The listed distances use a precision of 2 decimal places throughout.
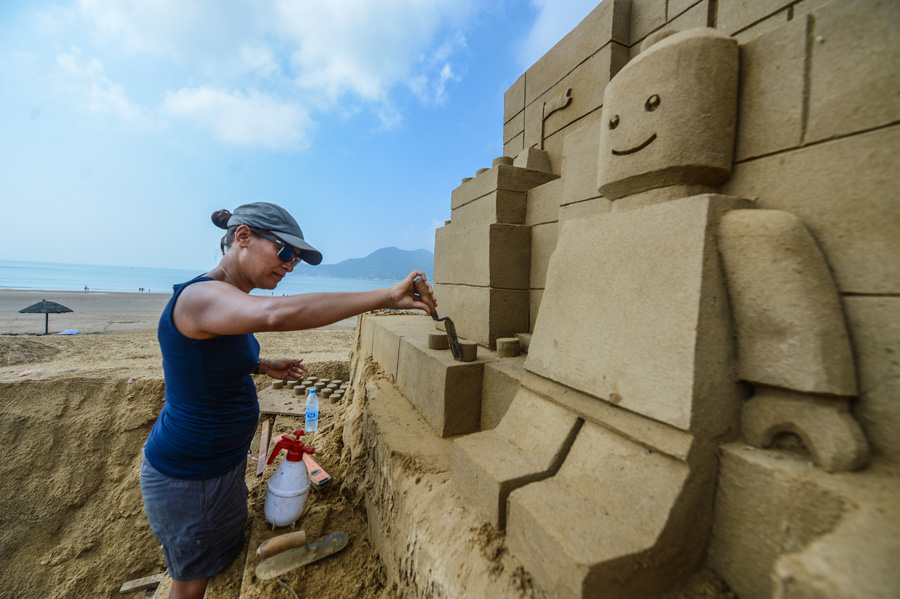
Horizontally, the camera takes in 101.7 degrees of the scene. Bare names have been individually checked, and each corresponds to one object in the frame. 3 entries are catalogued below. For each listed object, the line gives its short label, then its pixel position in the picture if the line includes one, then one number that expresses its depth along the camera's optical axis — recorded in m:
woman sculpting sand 1.79
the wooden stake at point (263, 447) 3.57
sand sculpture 0.99
